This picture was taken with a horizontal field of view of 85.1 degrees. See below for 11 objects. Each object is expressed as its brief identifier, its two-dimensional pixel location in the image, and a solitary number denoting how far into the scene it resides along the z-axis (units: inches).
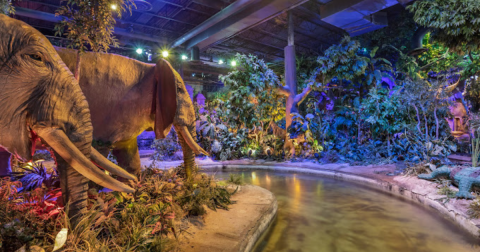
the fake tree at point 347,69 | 362.9
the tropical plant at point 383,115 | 321.7
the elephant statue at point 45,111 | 71.1
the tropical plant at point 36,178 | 125.8
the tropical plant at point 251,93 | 352.0
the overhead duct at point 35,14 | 279.7
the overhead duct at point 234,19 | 295.6
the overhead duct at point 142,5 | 267.6
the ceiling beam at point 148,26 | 345.5
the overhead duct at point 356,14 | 293.0
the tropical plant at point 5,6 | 122.0
